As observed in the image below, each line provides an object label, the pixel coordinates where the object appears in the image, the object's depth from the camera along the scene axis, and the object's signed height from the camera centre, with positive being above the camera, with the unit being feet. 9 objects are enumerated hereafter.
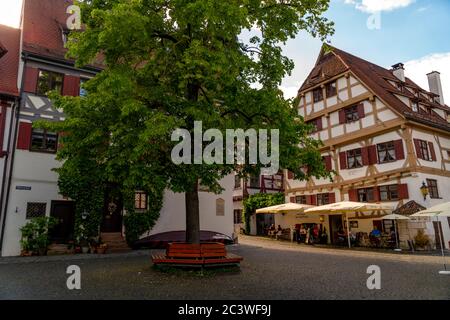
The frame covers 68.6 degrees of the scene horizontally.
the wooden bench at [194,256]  32.73 -3.02
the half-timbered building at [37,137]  47.55 +13.37
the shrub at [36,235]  45.50 -1.06
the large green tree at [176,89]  28.14 +13.07
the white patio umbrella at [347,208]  59.93 +2.83
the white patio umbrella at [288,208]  71.36 +3.44
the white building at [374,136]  65.87 +18.62
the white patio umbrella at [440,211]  33.72 +1.14
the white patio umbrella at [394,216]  57.72 +1.12
